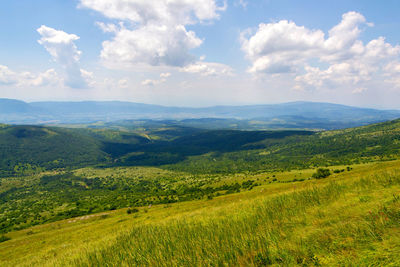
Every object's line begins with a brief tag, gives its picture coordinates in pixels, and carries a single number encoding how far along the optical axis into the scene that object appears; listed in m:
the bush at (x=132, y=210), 82.30
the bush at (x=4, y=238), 66.00
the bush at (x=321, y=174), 54.49
